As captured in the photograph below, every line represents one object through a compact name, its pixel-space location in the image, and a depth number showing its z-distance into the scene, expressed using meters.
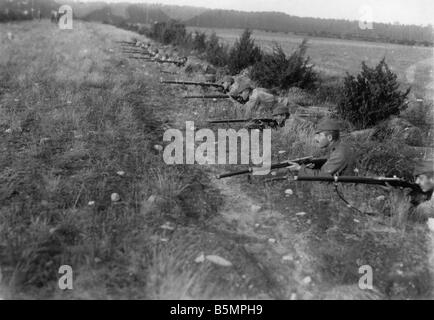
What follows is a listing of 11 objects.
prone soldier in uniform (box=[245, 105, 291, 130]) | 7.54
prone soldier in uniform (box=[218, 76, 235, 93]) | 10.52
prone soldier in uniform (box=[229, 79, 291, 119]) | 8.73
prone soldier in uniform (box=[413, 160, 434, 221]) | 4.37
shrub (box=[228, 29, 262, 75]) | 14.75
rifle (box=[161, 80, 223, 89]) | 10.12
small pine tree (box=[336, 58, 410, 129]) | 8.14
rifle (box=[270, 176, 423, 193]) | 4.29
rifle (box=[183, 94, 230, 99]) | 9.35
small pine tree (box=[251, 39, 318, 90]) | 11.71
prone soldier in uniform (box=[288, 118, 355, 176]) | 4.71
